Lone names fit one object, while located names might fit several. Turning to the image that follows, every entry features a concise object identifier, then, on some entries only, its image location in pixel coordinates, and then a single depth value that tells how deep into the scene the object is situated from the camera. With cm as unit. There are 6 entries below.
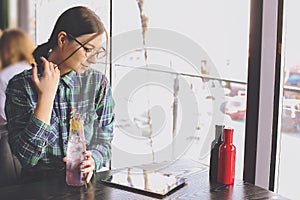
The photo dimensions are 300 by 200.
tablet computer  185
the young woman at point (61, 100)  209
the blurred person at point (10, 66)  207
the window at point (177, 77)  278
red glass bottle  195
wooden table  175
